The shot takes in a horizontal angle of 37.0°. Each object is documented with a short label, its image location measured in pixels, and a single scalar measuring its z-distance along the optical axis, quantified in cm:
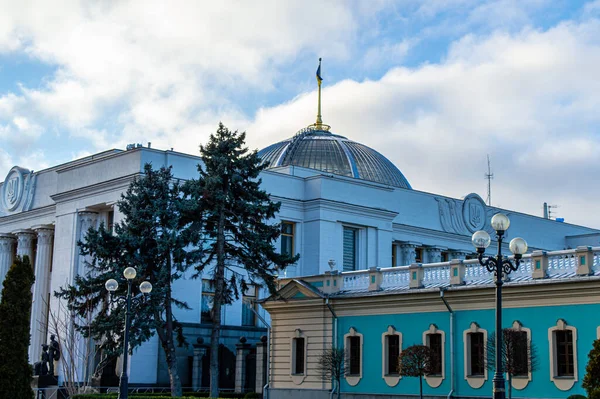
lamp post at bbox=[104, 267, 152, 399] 2830
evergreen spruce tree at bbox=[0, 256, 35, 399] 2933
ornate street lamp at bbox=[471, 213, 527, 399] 1892
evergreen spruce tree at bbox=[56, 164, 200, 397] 3791
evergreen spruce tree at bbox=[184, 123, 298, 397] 3844
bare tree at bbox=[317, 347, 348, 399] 3353
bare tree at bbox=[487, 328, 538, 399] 2660
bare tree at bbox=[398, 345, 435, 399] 2945
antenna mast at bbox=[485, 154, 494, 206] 7589
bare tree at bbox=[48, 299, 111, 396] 4422
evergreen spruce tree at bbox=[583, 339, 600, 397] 1878
